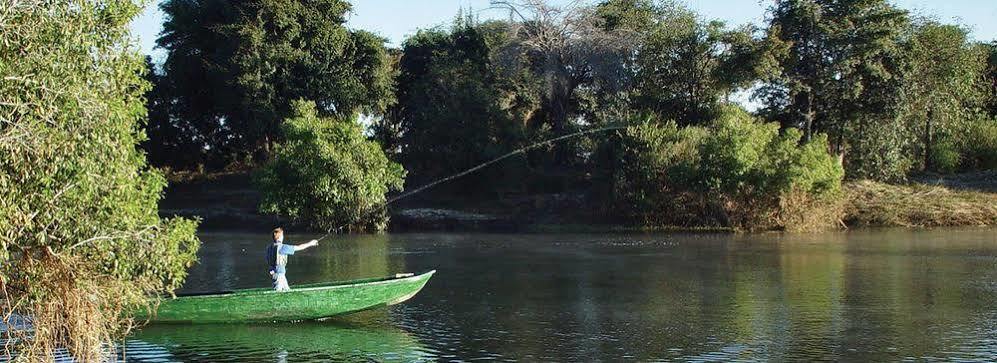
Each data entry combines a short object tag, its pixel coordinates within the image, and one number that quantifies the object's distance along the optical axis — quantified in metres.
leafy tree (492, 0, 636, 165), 55.53
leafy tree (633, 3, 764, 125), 51.75
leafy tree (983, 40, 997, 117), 63.03
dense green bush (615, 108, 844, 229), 45.88
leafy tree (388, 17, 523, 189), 55.41
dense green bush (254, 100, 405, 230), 47.31
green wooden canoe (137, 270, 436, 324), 20.34
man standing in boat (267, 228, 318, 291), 21.27
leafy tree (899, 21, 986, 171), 53.53
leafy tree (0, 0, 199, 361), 12.92
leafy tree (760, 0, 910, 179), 51.72
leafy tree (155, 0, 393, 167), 58.16
